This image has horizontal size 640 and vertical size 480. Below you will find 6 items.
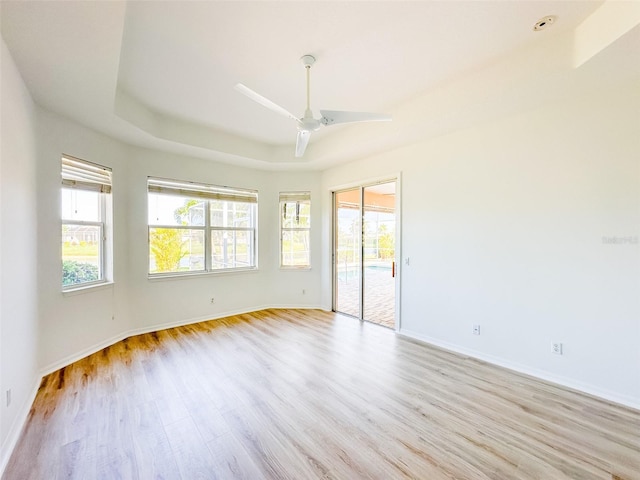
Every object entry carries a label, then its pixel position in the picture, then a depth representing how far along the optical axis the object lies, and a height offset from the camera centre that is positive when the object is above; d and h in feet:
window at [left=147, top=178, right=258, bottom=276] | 13.69 +0.40
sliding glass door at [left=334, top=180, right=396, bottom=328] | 14.75 -0.63
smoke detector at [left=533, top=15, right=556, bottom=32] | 6.42 +5.02
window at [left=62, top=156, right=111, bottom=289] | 10.14 +0.52
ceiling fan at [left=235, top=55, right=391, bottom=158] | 7.98 +3.53
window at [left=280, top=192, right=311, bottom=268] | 17.44 +0.40
